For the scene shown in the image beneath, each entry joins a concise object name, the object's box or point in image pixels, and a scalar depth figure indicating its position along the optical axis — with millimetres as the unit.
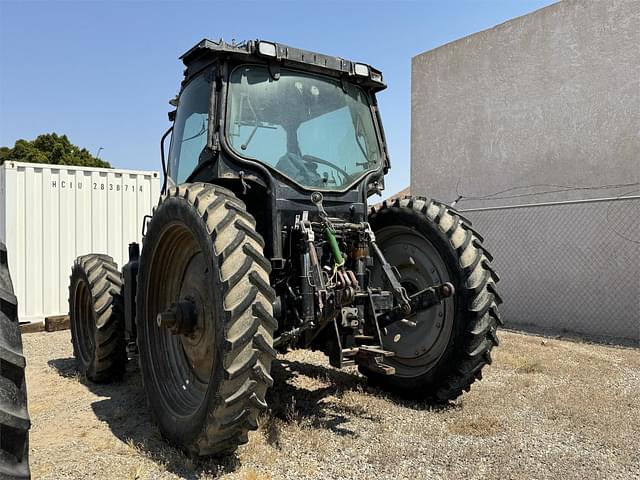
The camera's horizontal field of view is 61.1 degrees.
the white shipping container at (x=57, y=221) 8734
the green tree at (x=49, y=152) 27906
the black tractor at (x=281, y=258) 3107
